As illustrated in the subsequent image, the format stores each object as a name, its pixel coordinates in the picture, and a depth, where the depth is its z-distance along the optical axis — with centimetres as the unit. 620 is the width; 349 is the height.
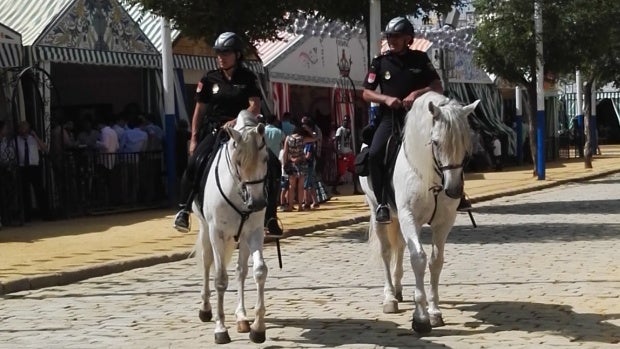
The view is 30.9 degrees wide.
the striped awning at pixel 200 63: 2562
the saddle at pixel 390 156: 986
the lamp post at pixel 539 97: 3064
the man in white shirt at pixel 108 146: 2284
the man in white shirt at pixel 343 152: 2778
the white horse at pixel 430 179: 870
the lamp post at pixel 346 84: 3062
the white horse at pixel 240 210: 861
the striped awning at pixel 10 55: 2062
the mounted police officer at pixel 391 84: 1002
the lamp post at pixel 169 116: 2353
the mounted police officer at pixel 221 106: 972
